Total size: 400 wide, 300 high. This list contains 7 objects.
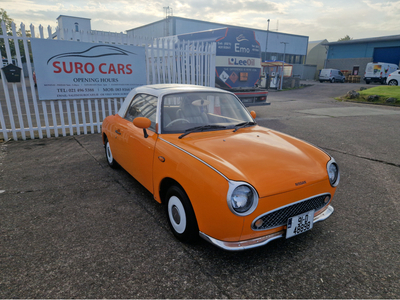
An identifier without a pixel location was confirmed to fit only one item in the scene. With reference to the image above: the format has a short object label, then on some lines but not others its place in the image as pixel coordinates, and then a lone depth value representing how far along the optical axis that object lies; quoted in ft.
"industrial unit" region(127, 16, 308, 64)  122.72
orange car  7.09
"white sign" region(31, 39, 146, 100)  20.86
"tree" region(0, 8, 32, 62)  160.23
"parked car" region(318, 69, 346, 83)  122.52
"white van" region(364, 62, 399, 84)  104.83
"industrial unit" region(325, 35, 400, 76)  125.49
